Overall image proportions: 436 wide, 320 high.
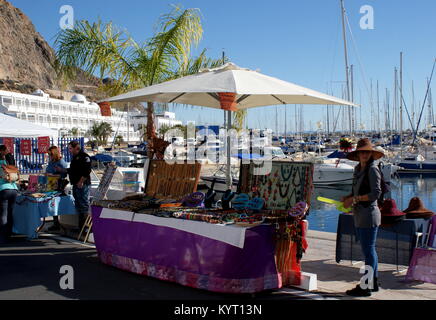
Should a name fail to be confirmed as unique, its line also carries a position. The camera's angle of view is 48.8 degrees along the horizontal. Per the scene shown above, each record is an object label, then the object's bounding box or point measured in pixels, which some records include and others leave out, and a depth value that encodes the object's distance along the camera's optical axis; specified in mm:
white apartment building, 85688
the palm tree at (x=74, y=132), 90938
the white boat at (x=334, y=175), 31469
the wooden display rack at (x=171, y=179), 7289
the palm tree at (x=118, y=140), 90462
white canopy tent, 11927
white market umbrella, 6082
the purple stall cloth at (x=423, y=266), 5844
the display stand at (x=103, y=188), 8484
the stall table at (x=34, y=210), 8945
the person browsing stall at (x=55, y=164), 10023
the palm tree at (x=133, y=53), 11852
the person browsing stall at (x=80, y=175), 9031
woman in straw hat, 5422
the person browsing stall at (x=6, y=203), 8828
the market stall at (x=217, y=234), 5398
